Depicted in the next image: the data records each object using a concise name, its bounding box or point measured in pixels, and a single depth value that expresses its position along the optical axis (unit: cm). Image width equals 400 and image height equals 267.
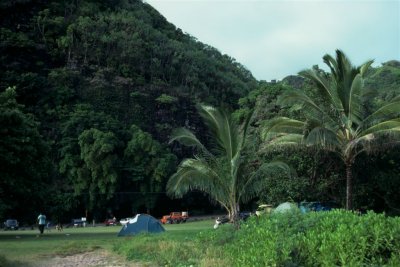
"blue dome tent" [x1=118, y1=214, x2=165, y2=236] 2453
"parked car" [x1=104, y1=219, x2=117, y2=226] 4700
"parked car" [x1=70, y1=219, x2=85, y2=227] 4688
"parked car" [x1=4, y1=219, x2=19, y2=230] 4198
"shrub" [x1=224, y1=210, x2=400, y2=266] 636
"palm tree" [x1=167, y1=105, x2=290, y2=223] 1805
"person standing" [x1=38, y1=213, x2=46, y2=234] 2747
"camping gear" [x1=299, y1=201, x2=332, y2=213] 2078
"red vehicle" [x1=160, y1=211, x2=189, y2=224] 4775
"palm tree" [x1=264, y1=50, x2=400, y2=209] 1698
